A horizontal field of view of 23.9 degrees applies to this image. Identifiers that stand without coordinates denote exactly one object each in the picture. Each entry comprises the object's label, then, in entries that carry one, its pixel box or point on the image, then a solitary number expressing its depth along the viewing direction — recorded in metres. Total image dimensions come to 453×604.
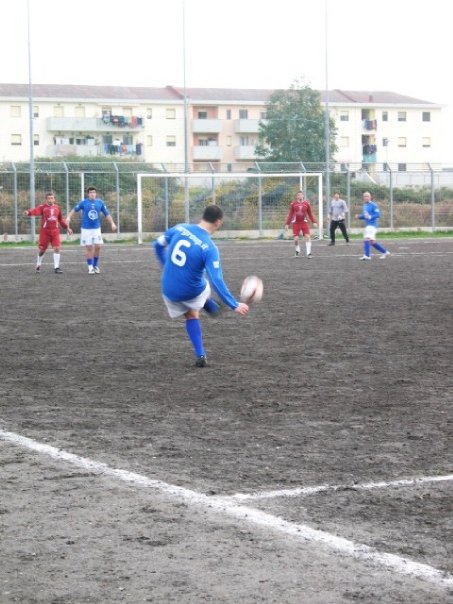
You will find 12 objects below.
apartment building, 94.88
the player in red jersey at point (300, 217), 30.89
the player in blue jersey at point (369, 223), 28.97
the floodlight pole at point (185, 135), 45.66
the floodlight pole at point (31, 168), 41.28
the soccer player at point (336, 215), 37.50
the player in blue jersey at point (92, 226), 24.81
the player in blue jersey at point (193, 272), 10.34
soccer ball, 10.02
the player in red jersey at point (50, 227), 25.25
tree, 84.50
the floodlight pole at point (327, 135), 46.22
